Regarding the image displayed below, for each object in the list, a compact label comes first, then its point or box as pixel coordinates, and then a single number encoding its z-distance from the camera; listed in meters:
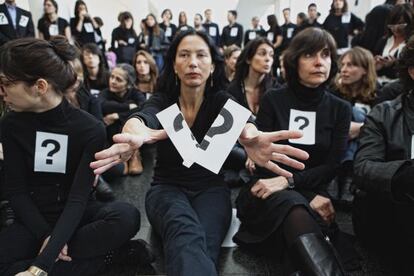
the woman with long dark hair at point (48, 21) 4.65
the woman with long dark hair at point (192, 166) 1.13
